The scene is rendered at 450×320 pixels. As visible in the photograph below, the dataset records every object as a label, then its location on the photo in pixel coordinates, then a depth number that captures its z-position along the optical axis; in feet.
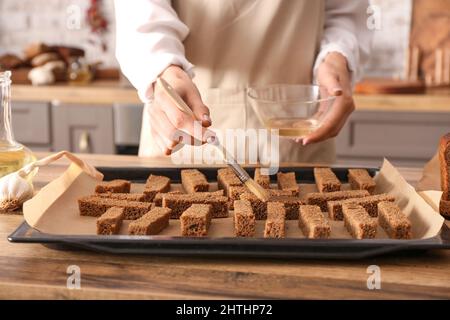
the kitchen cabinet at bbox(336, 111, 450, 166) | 8.86
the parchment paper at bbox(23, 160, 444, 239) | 3.55
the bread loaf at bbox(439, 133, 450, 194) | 3.91
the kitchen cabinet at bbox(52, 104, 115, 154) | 9.53
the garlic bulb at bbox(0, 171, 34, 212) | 4.01
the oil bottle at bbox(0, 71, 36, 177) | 4.20
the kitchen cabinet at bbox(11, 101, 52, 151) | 9.68
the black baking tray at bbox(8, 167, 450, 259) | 3.13
